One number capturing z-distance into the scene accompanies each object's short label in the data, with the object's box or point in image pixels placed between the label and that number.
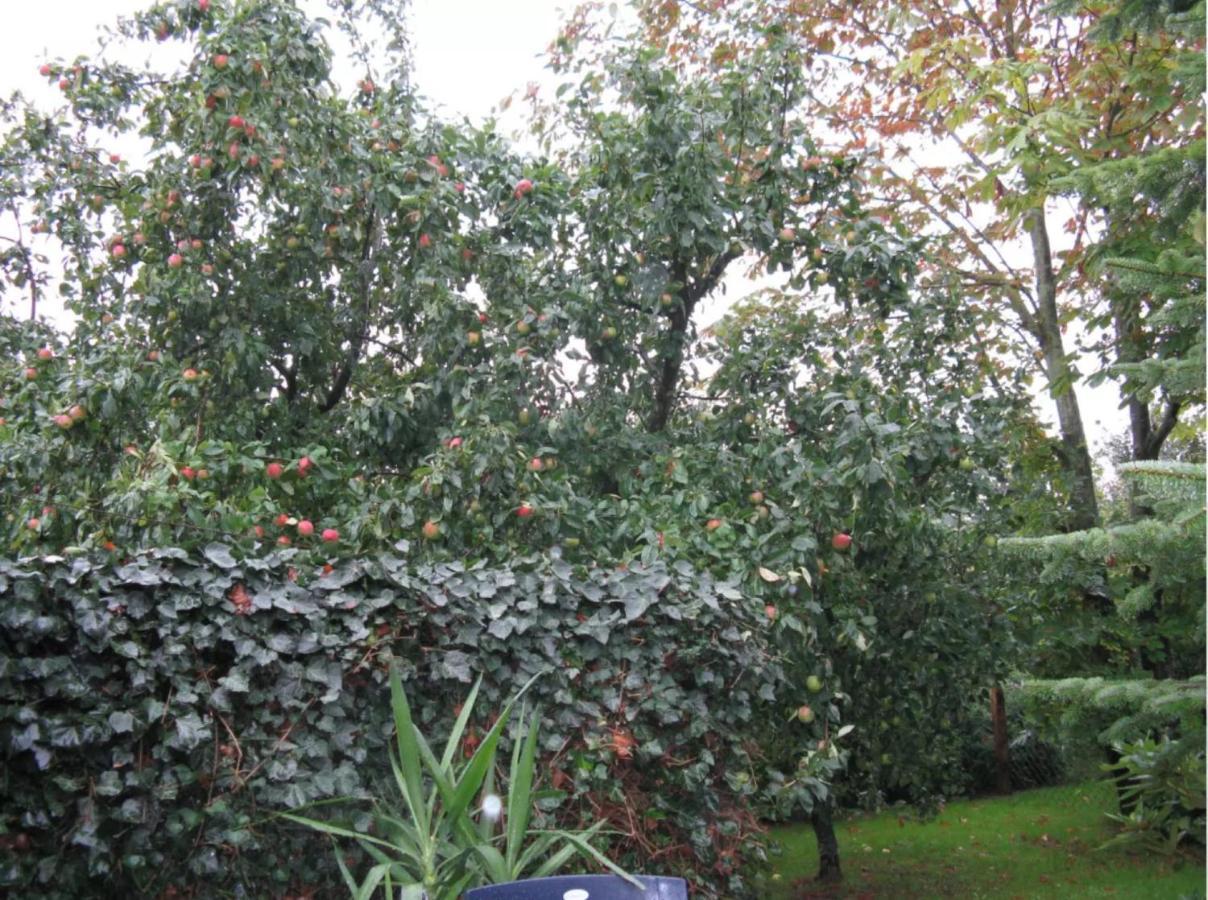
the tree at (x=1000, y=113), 5.41
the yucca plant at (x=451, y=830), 2.90
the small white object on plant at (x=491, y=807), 3.13
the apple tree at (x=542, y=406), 3.72
